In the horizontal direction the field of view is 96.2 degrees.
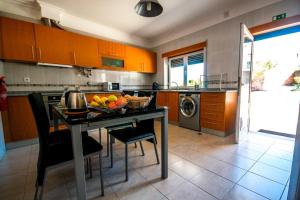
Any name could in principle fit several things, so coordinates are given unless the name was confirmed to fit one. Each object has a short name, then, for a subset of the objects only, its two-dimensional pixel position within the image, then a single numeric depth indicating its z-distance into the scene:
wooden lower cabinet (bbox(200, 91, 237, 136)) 2.53
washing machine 2.91
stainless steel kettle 1.07
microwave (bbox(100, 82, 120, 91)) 3.54
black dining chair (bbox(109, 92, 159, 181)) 1.39
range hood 2.71
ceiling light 1.61
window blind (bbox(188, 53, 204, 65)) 3.56
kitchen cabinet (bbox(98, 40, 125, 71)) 3.36
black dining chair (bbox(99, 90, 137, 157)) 1.80
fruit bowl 1.14
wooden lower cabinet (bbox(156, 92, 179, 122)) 3.40
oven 2.47
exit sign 2.22
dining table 0.88
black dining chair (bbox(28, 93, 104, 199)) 0.96
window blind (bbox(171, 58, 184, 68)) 4.11
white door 2.19
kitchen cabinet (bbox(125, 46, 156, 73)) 3.91
